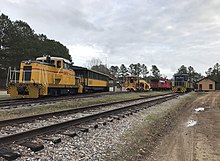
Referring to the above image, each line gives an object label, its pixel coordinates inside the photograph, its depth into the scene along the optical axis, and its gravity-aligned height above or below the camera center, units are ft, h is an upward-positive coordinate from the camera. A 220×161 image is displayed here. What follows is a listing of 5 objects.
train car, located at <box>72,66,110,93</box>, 60.01 +2.31
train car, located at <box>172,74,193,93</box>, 91.93 +1.49
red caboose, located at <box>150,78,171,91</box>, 127.91 +1.09
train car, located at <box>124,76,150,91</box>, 93.14 +1.29
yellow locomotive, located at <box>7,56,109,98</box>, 34.93 +1.49
